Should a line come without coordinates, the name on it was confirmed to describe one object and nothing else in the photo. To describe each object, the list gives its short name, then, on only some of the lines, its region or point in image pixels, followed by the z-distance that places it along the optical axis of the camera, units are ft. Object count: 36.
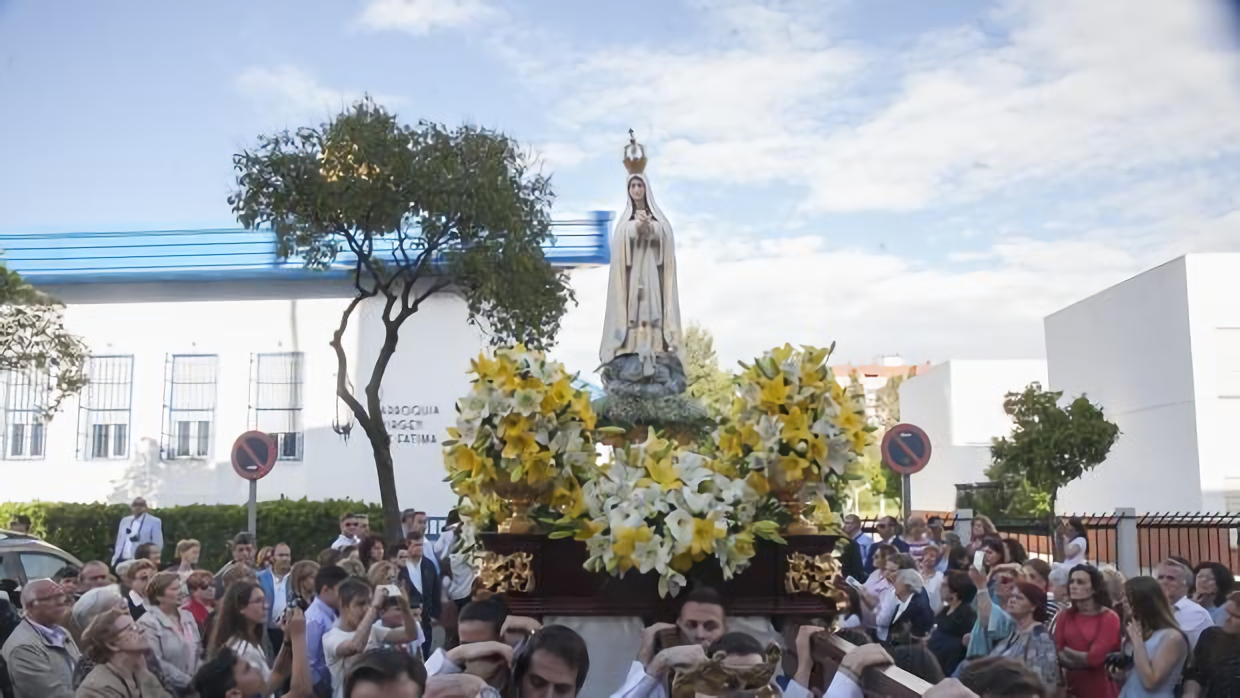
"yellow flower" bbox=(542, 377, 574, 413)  17.60
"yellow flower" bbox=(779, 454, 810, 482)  17.48
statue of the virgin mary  25.57
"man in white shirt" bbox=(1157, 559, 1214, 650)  20.92
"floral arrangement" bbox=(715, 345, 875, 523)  17.65
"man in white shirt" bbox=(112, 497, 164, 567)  45.75
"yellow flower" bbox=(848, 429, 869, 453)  17.79
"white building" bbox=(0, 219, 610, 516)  77.92
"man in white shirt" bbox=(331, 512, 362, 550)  37.88
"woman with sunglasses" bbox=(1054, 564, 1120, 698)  18.93
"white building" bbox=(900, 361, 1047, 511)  135.13
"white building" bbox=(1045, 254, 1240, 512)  79.00
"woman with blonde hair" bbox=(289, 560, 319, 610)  23.73
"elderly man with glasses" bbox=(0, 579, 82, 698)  18.17
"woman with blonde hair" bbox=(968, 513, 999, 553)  34.55
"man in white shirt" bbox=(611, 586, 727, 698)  11.78
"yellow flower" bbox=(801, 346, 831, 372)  18.03
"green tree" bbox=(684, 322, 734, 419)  125.18
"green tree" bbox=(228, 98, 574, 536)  57.16
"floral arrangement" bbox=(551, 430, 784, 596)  16.29
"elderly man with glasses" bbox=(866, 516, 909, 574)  36.22
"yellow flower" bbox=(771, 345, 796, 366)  18.16
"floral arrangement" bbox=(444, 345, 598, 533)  17.38
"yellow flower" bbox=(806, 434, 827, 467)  17.56
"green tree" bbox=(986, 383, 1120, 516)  66.44
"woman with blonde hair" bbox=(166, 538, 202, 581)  29.04
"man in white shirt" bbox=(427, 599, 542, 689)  11.46
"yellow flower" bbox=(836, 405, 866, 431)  17.85
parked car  34.42
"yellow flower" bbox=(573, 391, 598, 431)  17.89
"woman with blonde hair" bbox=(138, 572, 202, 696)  18.61
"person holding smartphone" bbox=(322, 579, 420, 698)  17.88
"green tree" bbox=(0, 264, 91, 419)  66.90
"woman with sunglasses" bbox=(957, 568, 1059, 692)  18.02
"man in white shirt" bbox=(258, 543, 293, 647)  25.45
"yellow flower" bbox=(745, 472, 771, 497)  17.79
